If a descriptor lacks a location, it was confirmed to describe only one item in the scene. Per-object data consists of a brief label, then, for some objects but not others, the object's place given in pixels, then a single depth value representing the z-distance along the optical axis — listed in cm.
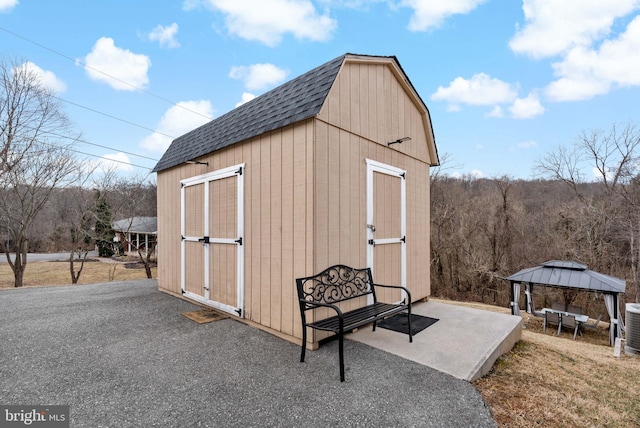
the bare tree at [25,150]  910
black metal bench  246
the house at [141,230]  1780
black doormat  317
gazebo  681
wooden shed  296
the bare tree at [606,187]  1008
